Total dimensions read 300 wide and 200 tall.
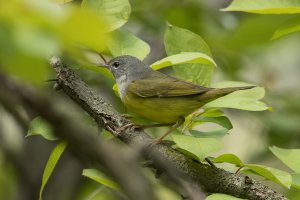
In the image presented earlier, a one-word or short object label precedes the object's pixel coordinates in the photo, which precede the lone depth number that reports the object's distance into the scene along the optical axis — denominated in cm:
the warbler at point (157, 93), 626
